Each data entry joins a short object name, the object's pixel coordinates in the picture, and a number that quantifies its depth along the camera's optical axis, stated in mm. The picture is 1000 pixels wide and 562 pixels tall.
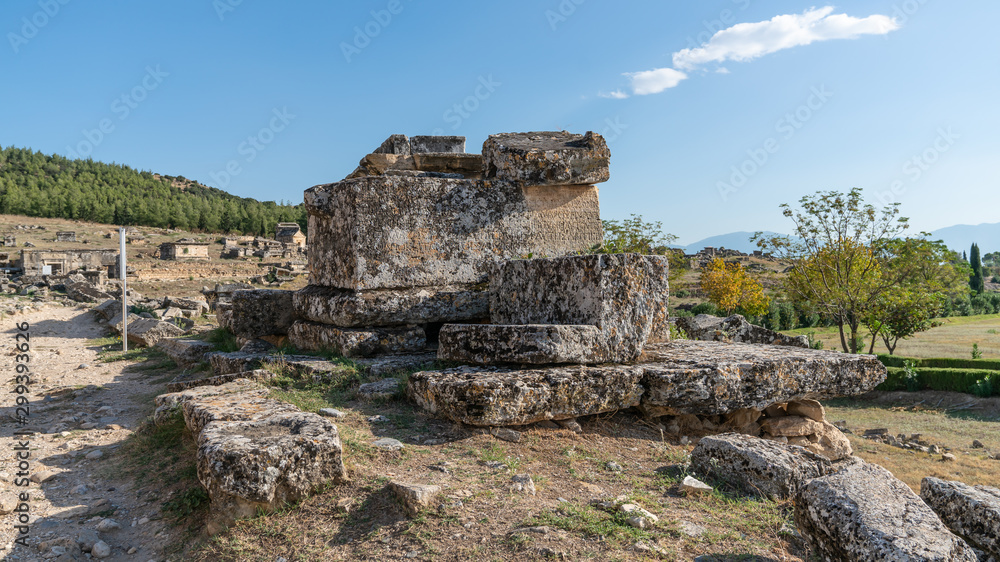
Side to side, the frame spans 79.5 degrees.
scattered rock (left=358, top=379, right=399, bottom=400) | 4859
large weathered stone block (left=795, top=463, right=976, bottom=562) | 2520
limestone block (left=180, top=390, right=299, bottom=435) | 3928
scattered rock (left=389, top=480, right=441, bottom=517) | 3006
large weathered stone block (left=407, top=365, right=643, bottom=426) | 4133
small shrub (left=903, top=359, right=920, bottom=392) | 19627
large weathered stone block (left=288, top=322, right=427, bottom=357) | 5988
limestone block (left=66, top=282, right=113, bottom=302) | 24188
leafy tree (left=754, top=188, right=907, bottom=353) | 21125
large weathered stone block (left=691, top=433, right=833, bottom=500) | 3594
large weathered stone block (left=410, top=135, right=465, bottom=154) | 8414
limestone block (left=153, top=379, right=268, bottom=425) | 4723
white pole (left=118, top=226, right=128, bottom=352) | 11016
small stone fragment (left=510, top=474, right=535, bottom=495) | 3336
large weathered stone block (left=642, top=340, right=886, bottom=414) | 4637
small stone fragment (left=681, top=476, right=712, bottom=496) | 3488
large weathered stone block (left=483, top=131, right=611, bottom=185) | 6609
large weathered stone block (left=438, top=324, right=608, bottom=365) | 4543
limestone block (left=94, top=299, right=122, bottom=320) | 15820
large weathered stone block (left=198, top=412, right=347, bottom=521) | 3076
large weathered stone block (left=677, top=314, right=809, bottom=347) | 10766
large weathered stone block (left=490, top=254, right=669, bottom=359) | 4883
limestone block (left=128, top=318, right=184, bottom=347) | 12023
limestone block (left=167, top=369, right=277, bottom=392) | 5531
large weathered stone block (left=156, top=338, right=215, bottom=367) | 8672
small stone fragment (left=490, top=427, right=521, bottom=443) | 4160
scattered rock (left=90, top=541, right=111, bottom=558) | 3197
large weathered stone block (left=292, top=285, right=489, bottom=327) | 6031
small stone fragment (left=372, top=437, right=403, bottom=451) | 3838
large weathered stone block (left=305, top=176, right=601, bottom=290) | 6090
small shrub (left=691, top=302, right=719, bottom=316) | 32875
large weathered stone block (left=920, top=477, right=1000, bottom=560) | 3049
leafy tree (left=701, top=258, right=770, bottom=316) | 32125
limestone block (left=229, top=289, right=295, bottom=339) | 7734
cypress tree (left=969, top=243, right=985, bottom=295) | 56250
